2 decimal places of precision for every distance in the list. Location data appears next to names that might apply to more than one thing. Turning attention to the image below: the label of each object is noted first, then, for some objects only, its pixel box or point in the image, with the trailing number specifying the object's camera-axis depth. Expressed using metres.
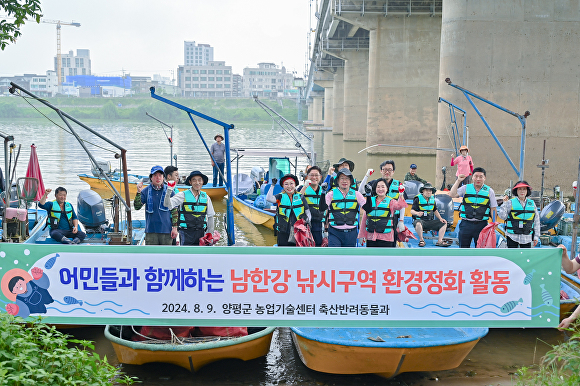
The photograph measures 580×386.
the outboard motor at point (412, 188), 15.22
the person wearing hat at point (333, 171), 10.32
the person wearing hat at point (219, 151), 18.42
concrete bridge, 19.56
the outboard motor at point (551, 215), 10.40
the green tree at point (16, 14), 8.84
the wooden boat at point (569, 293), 7.82
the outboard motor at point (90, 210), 11.19
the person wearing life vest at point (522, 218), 8.27
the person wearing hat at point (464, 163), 14.26
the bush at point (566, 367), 4.76
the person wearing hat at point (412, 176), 15.56
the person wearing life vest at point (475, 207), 8.93
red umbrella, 10.21
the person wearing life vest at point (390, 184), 8.76
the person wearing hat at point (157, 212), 8.46
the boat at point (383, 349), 6.29
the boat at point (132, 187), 19.36
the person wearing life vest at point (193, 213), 8.33
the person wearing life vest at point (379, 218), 8.20
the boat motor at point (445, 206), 12.33
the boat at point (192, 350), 6.33
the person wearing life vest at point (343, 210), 8.15
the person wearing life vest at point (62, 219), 10.03
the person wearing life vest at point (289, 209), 8.48
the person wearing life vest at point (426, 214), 11.33
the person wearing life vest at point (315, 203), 9.16
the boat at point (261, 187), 15.49
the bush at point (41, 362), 4.43
